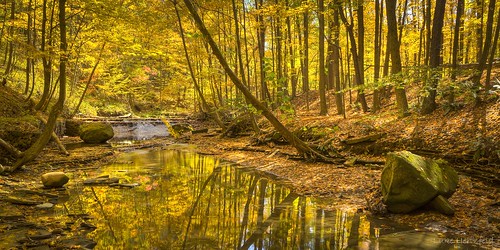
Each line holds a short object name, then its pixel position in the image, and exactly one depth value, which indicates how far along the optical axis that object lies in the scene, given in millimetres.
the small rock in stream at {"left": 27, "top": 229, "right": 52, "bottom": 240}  4572
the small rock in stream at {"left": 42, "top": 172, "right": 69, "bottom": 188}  7660
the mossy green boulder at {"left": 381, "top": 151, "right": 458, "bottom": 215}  5414
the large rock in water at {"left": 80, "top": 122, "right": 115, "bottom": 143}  16672
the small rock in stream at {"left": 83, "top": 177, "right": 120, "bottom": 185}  8297
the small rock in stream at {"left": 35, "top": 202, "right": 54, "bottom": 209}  6130
